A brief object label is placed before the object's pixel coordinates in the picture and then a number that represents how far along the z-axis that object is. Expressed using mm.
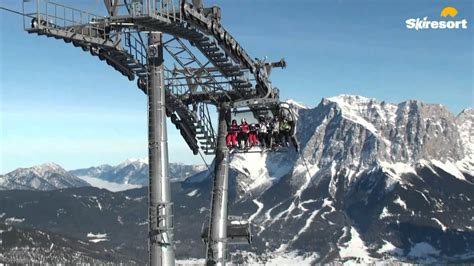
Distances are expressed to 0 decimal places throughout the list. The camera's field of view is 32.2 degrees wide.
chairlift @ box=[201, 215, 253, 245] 67312
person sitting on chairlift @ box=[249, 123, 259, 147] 60219
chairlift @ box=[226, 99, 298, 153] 60188
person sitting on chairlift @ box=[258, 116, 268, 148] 60031
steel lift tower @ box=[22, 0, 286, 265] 43969
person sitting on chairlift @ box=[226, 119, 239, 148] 61469
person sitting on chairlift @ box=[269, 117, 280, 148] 60188
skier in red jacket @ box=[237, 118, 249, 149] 60969
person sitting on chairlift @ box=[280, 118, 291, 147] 60334
